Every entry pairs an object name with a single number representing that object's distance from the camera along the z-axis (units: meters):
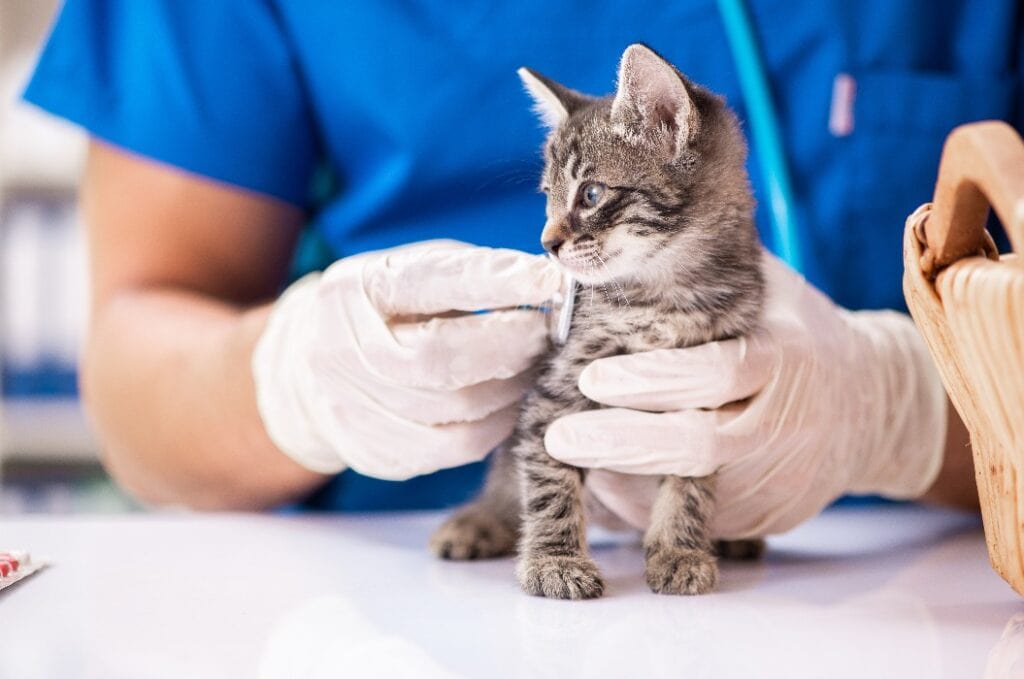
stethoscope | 0.78
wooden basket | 0.56
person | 0.72
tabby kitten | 0.67
